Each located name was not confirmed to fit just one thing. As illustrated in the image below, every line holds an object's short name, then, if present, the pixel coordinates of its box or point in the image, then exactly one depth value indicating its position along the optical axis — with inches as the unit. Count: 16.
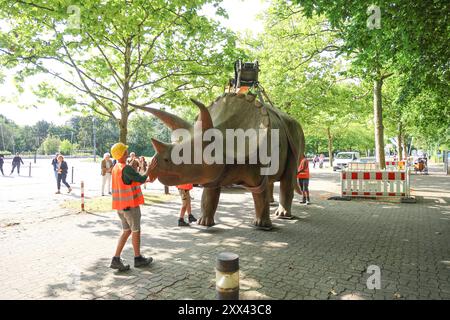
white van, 1211.2
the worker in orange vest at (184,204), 307.9
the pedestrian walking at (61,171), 561.9
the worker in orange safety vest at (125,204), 190.1
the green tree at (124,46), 317.4
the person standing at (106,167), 523.9
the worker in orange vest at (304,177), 434.9
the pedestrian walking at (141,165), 519.6
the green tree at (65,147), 3037.6
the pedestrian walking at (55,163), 596.1
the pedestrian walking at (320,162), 1507.0
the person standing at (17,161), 935.9
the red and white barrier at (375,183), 456.1
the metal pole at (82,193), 391.9
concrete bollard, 130.3
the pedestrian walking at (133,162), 466.3
